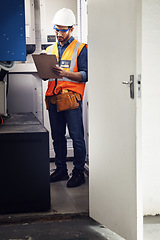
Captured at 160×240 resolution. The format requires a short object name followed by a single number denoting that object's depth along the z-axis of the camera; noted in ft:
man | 10.27
